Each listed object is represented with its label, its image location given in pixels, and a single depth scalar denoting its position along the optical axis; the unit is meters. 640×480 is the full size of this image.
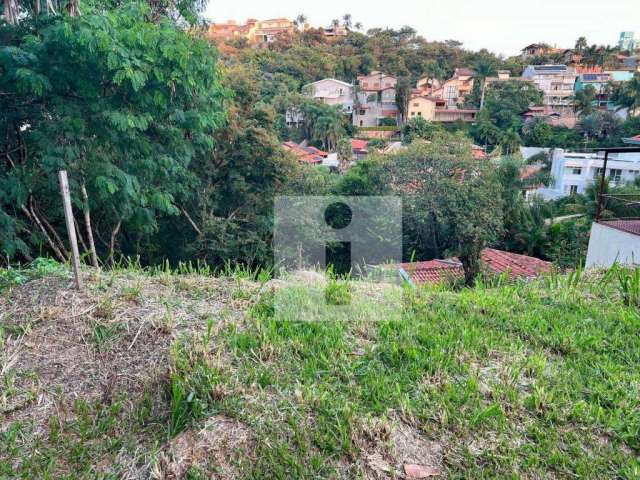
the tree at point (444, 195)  12.17
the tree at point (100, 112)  4.47
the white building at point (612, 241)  5.79
